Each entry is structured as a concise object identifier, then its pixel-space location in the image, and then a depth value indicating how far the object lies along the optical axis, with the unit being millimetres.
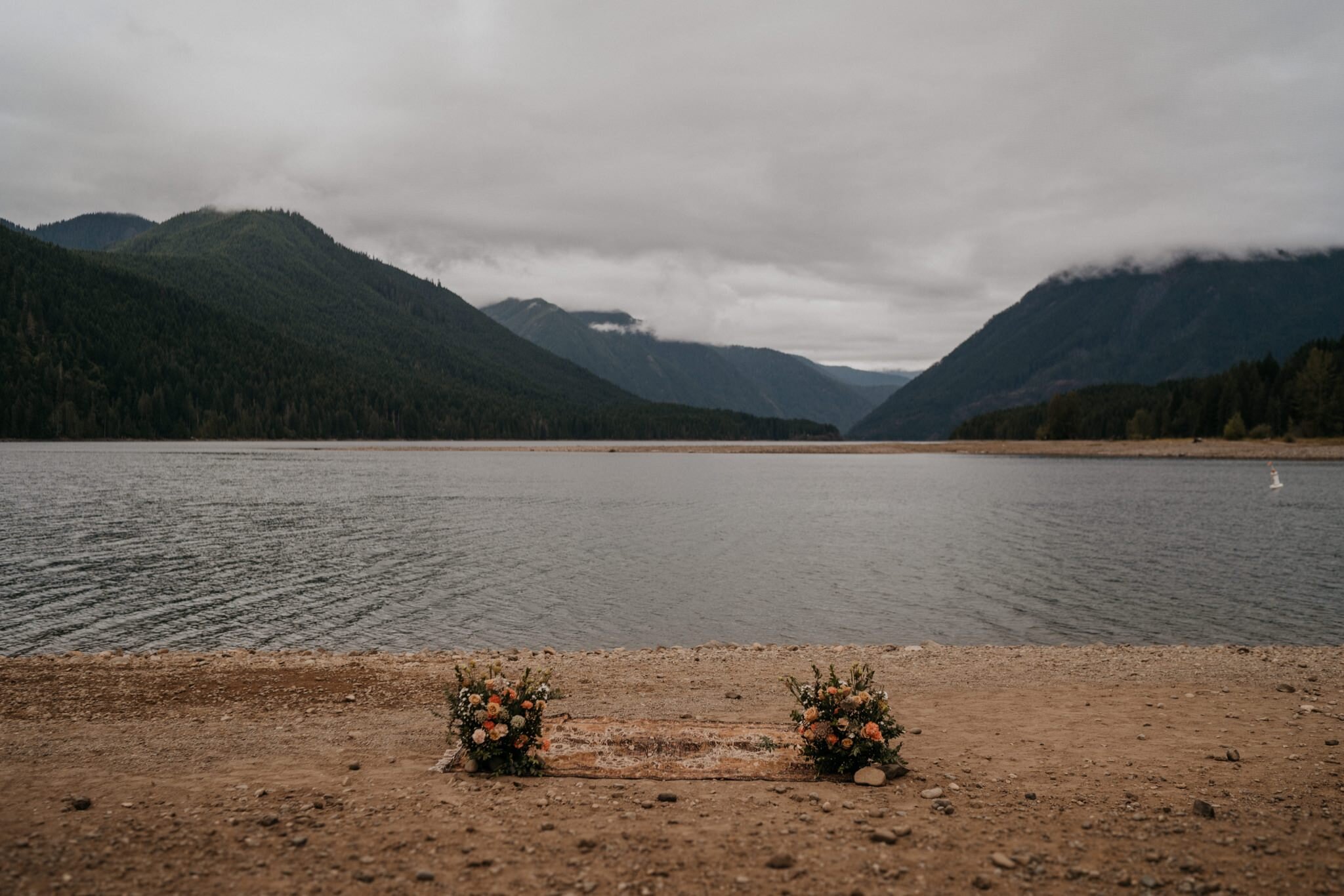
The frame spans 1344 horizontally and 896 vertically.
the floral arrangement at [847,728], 11820
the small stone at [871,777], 11367
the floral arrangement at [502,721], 11656
